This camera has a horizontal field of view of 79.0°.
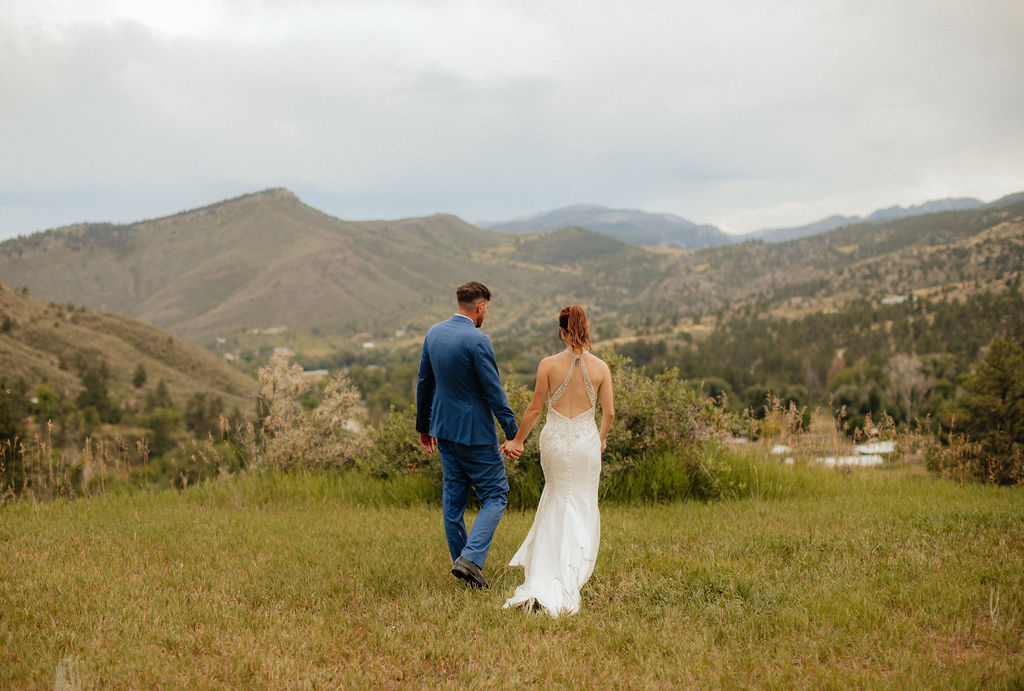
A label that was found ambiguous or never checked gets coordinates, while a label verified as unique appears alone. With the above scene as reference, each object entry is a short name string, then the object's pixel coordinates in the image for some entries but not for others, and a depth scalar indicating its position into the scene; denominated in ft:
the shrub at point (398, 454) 31.01
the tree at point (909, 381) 208.11
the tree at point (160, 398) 258.92
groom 16.66
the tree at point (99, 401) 229.66
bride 16.63
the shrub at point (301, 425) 34.53
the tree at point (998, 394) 52.01
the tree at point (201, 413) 224.12
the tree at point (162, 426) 198.08
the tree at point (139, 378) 284.20
